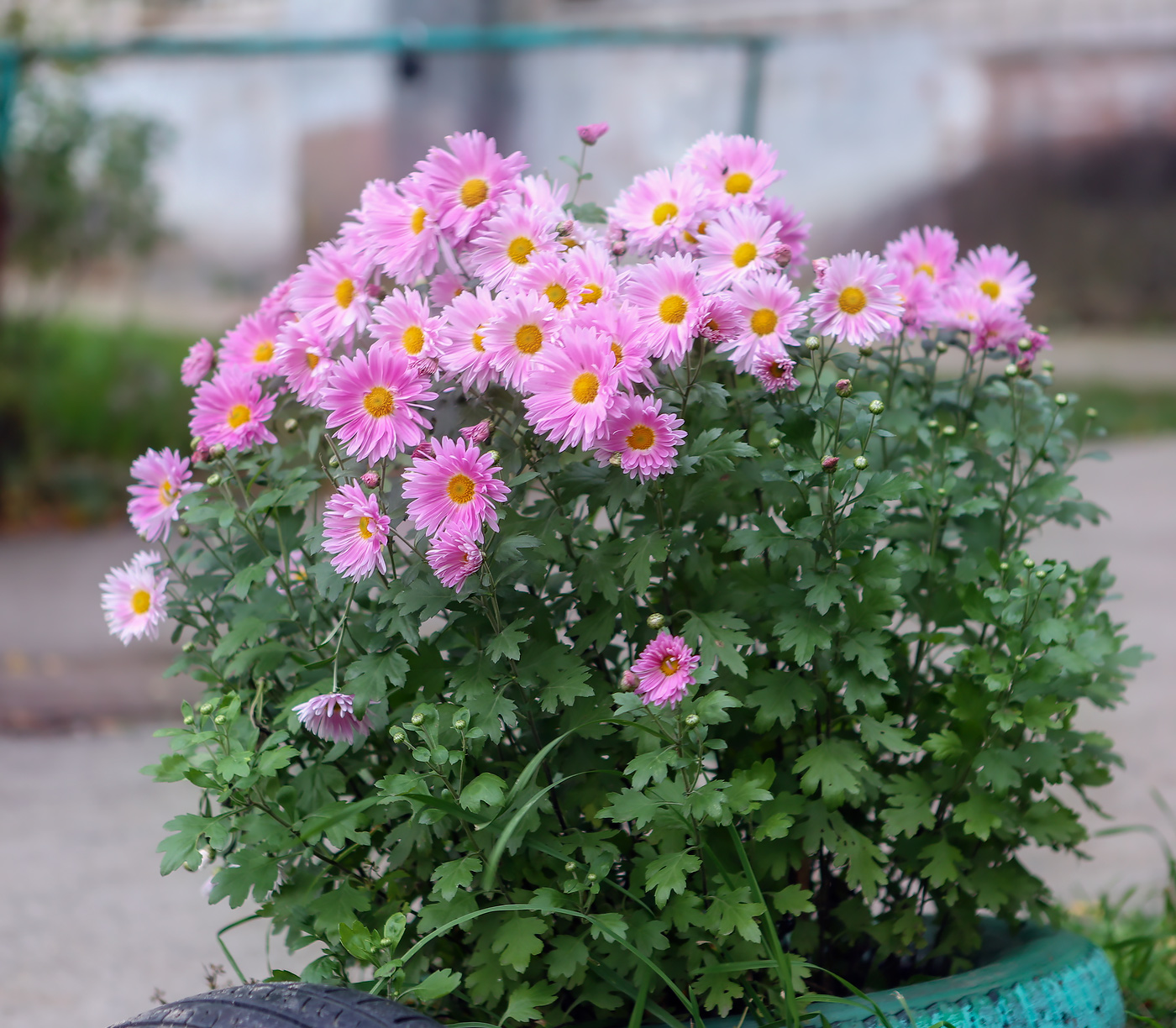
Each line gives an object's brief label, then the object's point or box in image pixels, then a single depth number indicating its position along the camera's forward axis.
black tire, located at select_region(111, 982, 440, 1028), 1.73
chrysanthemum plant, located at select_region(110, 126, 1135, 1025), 1.79
